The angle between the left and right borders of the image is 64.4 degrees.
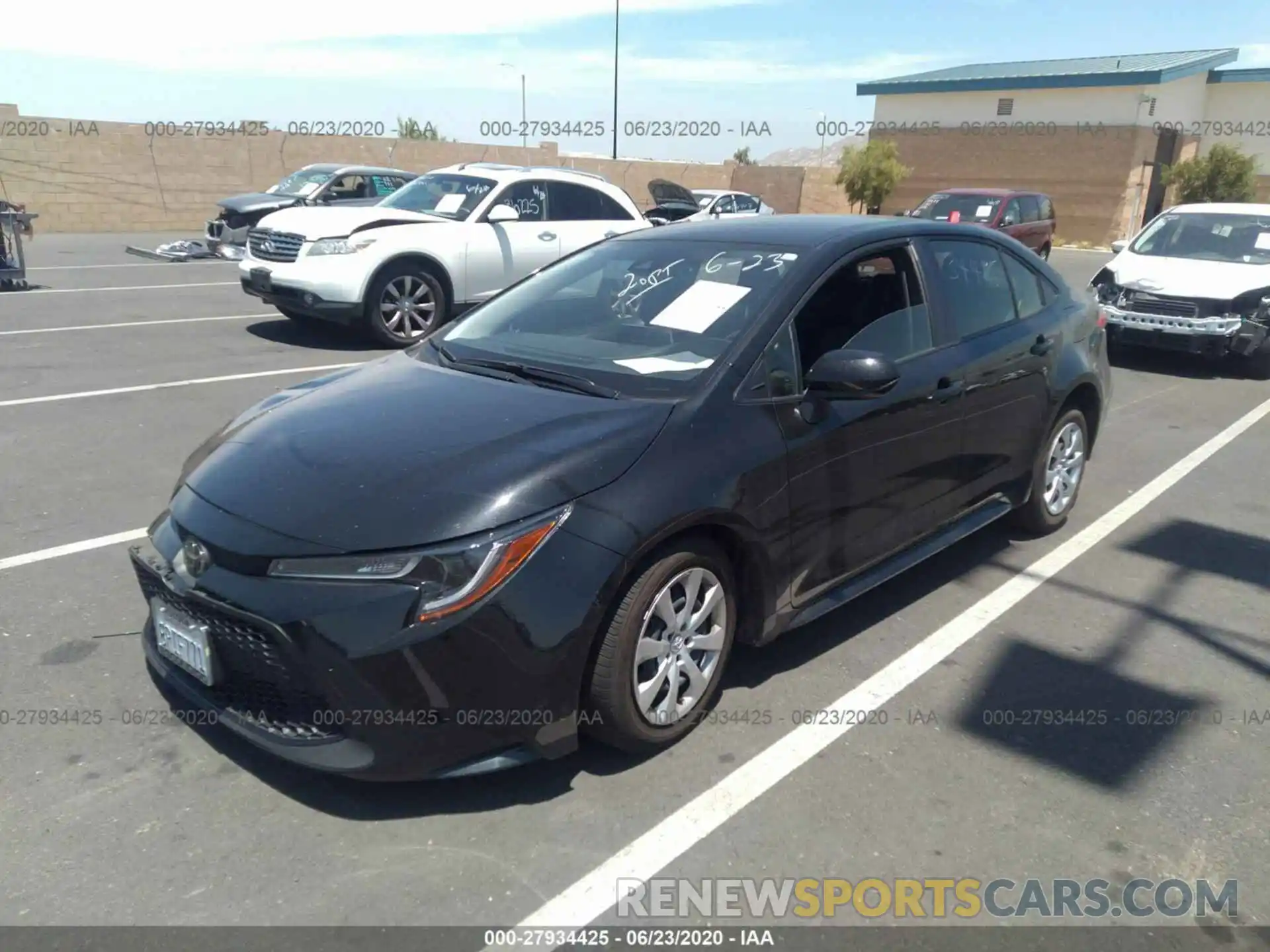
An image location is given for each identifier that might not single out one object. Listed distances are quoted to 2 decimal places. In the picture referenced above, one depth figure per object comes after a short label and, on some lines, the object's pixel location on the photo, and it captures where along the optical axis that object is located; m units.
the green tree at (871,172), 38.12
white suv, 9.45
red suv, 18.84
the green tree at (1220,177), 34.75
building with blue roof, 38.00
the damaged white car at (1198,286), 9.71
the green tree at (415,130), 72.01
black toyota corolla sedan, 2.71
